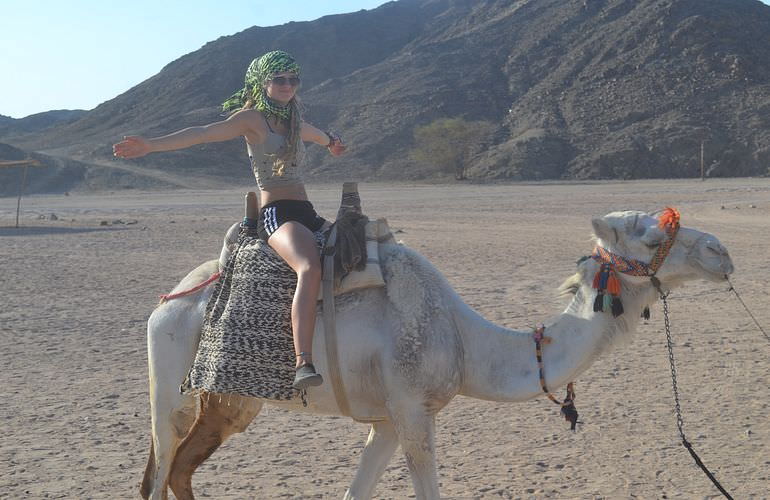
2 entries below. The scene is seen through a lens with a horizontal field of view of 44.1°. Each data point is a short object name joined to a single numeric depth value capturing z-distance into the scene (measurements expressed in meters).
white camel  4.96
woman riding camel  4.94
